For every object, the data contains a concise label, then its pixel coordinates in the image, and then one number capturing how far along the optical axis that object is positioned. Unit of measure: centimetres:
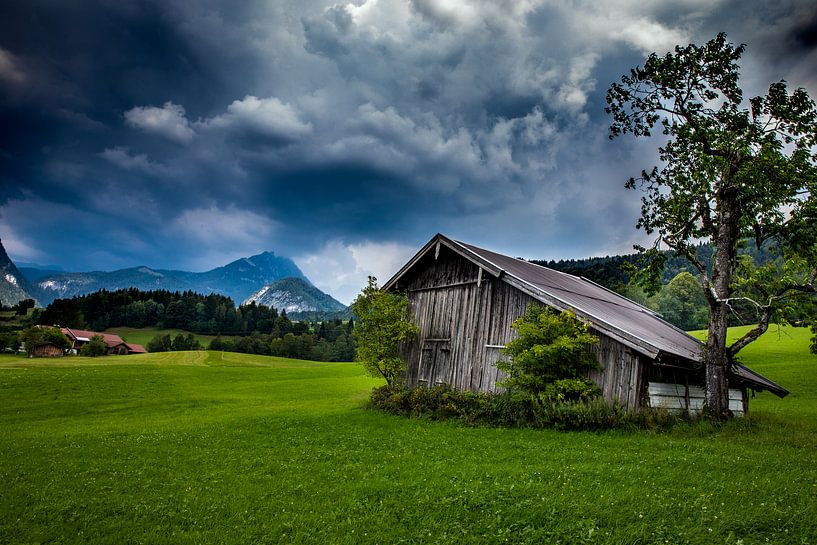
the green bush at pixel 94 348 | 8719
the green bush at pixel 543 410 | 1588
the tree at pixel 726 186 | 1694
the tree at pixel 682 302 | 9669
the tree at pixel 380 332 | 2589
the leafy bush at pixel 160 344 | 11925
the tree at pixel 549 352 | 1731
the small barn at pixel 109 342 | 9806
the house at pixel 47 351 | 8601
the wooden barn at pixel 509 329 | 1681
